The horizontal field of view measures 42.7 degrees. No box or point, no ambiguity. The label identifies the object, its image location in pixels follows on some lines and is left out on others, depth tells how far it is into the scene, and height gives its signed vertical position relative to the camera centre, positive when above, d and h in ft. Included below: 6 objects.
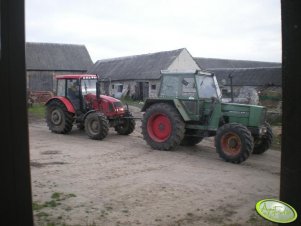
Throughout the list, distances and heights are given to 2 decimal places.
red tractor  42.16 -1.17
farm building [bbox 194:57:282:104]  79.87 +3.14
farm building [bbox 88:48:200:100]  109.17 +7.59
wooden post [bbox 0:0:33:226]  7.57 -0.51
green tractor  29.91 -1.82
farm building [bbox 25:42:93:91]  121.80 +11.53
